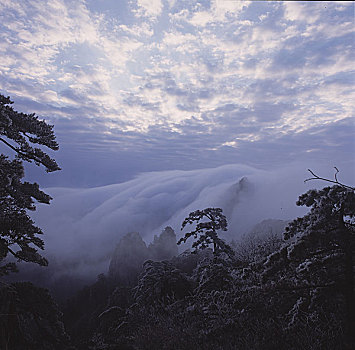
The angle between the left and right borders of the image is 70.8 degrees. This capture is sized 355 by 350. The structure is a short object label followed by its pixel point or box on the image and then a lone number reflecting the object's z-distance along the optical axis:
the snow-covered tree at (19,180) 7.61
